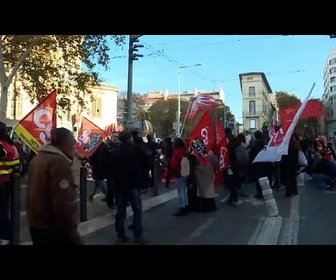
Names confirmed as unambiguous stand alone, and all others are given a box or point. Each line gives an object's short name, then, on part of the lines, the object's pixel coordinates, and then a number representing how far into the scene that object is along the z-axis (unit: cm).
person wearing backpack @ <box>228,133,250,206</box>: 1116
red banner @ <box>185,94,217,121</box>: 1264
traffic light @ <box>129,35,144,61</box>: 1947
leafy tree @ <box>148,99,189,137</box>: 8019
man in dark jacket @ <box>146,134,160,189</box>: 1379
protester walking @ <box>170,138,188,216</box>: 993
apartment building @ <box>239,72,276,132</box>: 8631
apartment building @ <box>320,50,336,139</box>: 12064
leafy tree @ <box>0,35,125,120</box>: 2208
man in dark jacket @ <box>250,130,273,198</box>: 1219
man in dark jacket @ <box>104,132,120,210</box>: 1006
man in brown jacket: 394
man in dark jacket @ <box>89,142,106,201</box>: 1072
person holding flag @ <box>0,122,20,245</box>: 745
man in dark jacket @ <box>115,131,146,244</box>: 732
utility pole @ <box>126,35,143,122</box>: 1938
